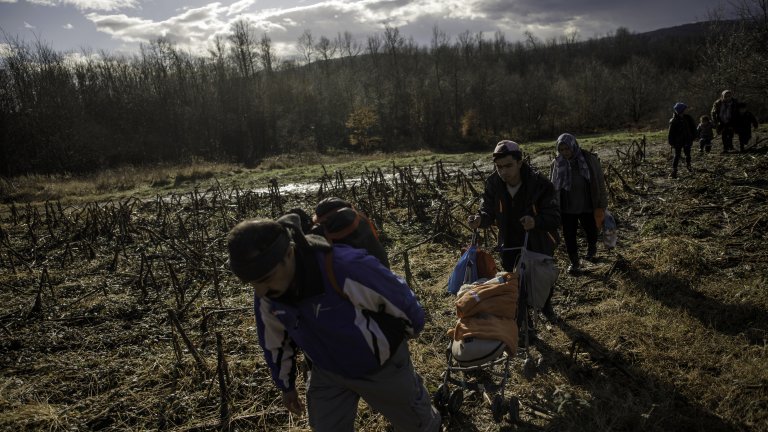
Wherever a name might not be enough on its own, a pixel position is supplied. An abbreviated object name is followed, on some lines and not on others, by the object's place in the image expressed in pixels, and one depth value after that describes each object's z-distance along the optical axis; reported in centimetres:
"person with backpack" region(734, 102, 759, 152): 1074
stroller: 277
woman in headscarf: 489
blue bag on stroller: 337
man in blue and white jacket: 168
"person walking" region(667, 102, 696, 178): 911
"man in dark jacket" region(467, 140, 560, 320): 343
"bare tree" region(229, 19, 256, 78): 5075
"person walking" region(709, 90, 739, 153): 1084
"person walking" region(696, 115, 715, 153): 1147
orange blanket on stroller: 280
